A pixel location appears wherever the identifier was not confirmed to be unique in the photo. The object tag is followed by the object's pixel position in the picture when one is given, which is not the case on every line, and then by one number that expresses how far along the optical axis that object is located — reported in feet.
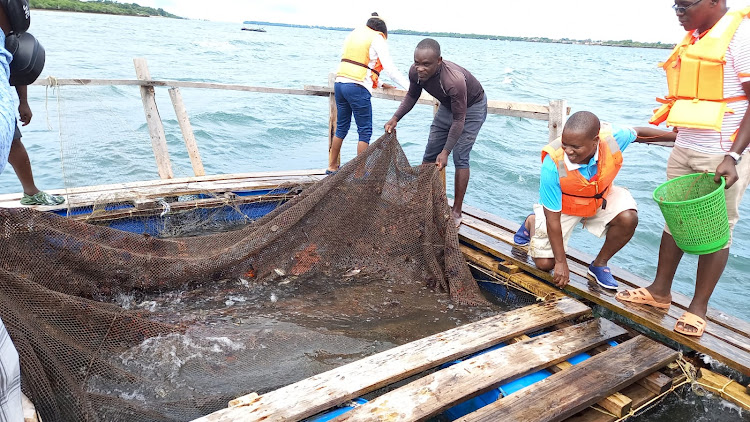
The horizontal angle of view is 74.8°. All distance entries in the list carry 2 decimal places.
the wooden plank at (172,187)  15.98
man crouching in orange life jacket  11.19
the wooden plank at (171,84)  17.20
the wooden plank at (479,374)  8.16
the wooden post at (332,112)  22.00
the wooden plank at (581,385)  8.39
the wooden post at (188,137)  20.67
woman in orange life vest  19.02
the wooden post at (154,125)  19.47
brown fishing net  8.53
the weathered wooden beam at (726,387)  9.53
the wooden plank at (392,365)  7.98
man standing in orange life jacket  9.52
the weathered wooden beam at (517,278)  13.03
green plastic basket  9.52
